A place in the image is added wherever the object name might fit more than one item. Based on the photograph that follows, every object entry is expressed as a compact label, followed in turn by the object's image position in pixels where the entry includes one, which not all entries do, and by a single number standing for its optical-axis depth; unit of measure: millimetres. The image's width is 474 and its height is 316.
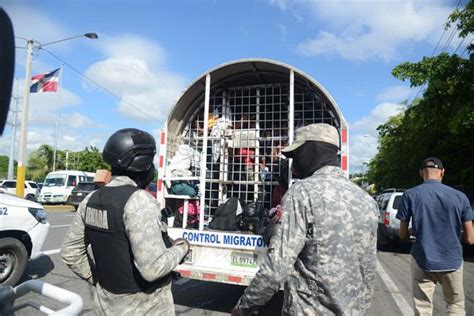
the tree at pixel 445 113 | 12125
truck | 5703
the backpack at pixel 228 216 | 5457
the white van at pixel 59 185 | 26047
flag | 19203
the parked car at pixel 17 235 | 5711
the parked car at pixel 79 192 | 21750
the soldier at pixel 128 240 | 2205
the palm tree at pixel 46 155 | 43594
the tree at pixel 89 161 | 50344
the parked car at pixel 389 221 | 11578
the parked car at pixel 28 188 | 22781
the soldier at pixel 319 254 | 2111
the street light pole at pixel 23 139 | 15750
